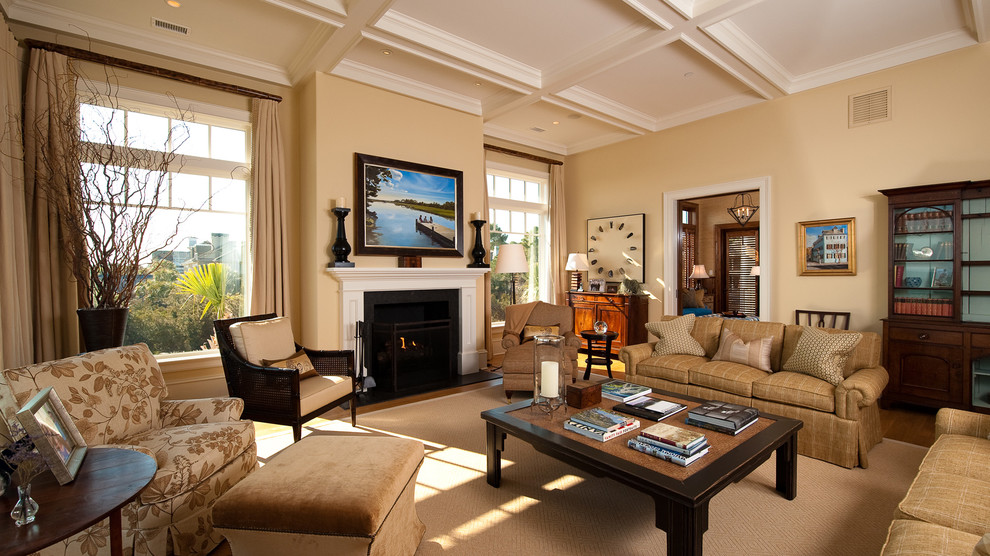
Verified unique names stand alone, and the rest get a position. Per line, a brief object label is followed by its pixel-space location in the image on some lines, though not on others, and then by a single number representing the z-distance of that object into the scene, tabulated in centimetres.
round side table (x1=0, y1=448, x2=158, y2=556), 114
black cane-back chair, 297
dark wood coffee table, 173
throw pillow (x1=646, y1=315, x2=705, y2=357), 410
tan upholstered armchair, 429
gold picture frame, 451
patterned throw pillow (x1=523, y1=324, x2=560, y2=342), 477
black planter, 313
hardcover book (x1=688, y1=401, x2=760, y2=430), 235
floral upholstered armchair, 188
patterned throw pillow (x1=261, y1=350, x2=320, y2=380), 328
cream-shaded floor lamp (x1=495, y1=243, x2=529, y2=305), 527
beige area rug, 210
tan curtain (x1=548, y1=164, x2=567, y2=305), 692
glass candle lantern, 255
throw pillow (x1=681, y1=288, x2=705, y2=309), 796
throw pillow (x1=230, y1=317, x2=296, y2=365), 319
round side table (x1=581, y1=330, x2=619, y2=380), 495
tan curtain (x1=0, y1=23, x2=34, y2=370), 284
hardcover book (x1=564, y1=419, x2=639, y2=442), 225
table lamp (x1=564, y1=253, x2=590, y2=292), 654
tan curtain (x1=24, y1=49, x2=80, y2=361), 331
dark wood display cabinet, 364
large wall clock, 629
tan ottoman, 162
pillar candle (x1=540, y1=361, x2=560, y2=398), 255
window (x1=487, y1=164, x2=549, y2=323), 651
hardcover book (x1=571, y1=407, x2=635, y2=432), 232
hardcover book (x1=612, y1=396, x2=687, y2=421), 257
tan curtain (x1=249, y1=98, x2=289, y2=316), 430
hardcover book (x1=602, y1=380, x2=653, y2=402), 289
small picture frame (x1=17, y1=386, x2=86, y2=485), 140
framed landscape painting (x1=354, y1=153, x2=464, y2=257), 465
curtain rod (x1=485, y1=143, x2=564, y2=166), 618
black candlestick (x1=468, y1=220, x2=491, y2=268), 541
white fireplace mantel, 453
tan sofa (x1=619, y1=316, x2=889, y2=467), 287
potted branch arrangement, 324
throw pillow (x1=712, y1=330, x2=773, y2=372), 363
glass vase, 119
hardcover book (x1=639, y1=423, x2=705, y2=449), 205
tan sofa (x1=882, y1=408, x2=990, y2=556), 143
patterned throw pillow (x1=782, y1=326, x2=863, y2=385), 315
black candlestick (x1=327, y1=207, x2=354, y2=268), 439
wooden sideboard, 603
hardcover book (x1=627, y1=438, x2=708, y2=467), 197
